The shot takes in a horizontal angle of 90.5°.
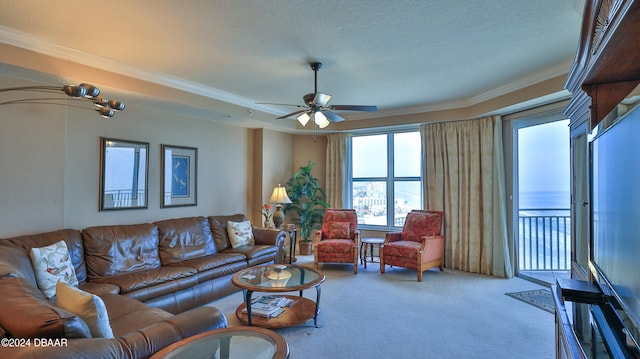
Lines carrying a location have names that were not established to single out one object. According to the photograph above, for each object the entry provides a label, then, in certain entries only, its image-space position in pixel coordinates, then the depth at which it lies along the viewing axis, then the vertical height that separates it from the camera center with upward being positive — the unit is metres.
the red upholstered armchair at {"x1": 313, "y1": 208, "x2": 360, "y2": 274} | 4.95 -0.90
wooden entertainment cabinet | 1.20 +0.38
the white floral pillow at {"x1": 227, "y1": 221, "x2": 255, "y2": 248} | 4.66 -0.75
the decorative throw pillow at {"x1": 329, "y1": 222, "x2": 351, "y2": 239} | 5.40 -0.77
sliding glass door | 4.27 -0.18
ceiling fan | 3.29 +0.83
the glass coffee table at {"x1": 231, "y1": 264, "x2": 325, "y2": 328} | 2.88 -0.96
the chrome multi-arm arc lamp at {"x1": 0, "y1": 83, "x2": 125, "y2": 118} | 2.25 +0.70
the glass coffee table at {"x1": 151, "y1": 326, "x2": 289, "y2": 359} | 1.70 -0.91
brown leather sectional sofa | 1.32 -0.80
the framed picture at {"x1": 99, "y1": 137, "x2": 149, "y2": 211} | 3.83 +0.12
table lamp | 5.42 -0.27
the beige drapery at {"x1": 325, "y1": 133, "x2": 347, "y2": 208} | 6.35 +0.34
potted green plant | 6.10 -0.36
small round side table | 5.22 -0.95
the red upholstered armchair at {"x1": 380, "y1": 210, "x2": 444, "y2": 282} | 4.61 -0.91
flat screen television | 1.15 -0.12
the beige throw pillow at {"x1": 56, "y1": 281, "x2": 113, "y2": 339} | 1.60 -0.65
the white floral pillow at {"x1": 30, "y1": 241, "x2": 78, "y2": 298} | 2.60 -0.72
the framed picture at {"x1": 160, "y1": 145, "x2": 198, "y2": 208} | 4.48 +0.11
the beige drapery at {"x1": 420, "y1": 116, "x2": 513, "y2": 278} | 4.74 -0.06
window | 5.91 +0.16
